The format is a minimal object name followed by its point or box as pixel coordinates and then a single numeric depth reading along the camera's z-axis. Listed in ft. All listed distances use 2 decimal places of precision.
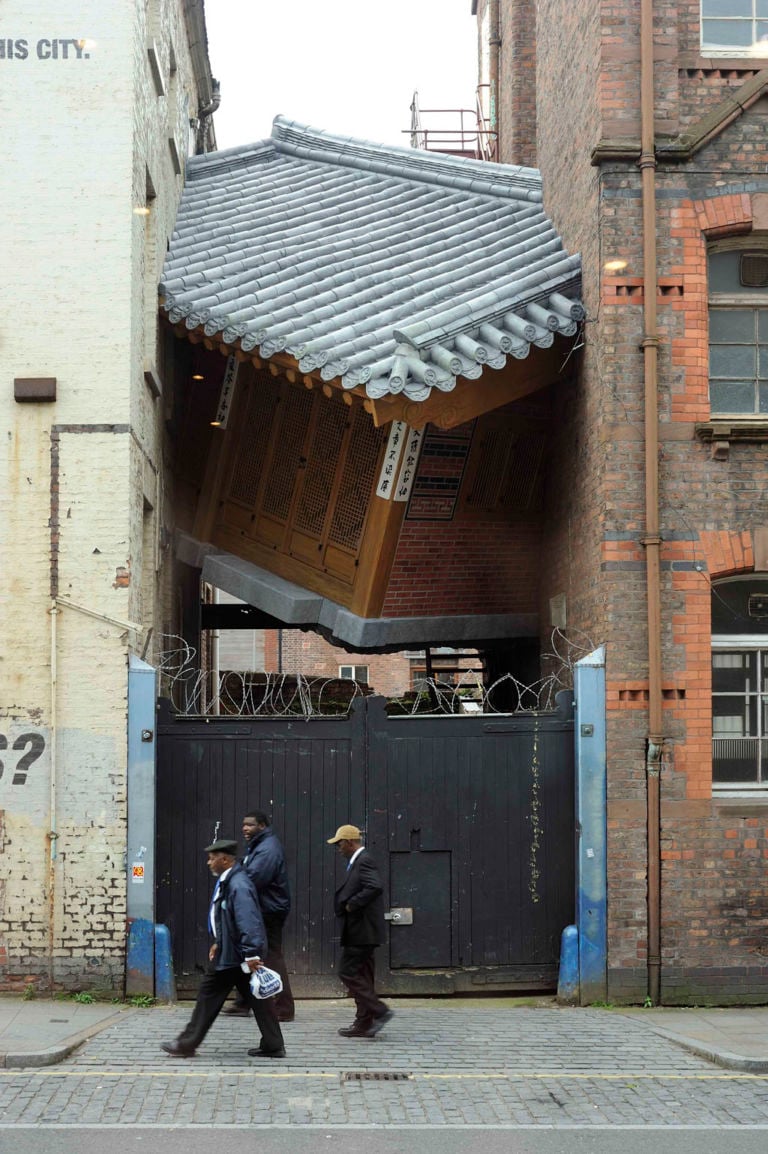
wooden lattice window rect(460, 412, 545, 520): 45.19
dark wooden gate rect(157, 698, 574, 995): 38.45
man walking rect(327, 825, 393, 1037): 32.55
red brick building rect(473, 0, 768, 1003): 37.68
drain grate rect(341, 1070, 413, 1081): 28.63
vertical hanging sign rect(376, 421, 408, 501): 43.06
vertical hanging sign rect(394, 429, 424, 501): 43.42
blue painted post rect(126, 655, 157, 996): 36.50
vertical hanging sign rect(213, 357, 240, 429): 49.47
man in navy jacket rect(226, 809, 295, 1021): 33.32
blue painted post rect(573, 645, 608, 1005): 37.58
